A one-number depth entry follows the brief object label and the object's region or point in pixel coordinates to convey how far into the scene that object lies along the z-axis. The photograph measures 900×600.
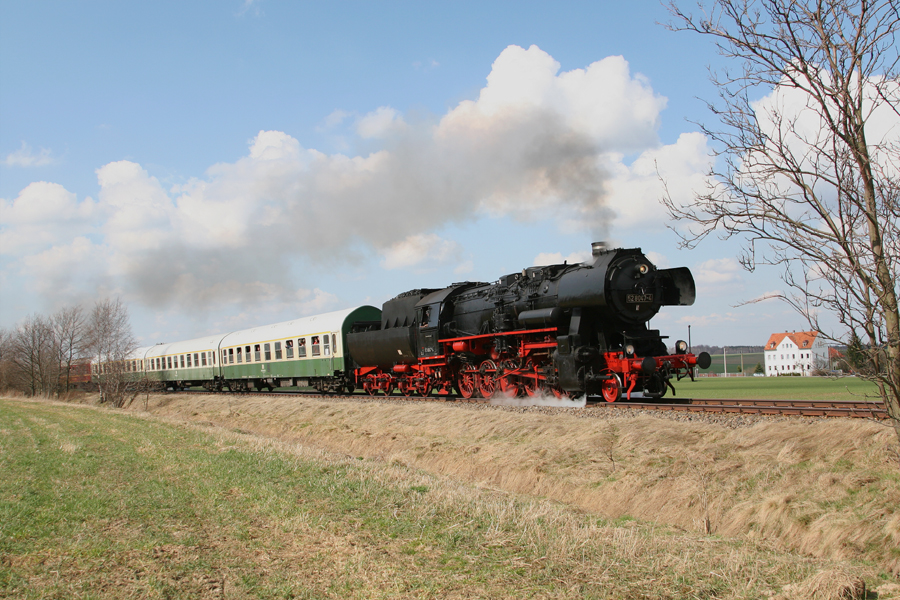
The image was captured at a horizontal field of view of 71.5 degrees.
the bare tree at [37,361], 49.03
